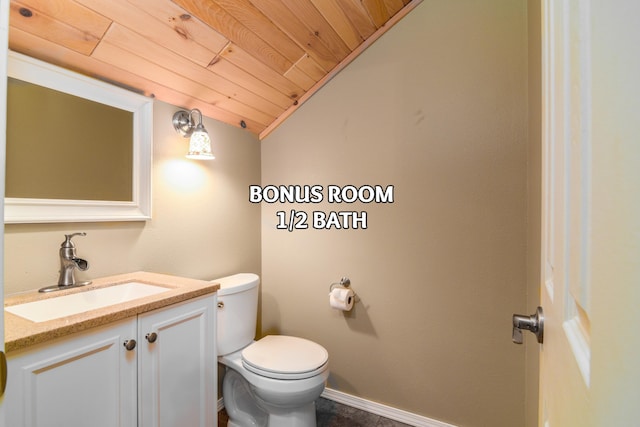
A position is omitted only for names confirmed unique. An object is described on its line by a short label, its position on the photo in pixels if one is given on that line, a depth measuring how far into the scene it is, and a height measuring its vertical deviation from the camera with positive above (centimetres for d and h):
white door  17 +0
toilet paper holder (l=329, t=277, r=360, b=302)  188 -45
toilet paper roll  180 -52
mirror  108 +28
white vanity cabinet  77 -50
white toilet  142 -77
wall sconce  159 +43
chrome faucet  116 -20
